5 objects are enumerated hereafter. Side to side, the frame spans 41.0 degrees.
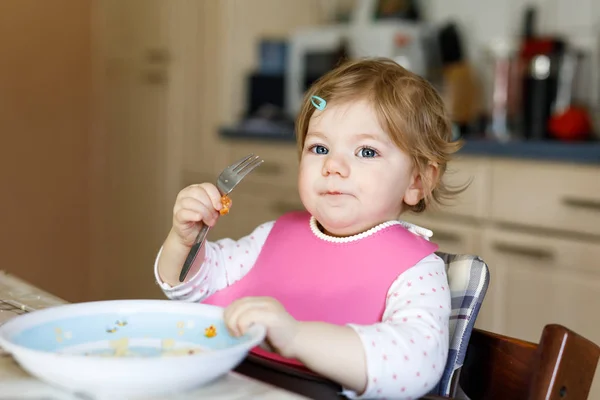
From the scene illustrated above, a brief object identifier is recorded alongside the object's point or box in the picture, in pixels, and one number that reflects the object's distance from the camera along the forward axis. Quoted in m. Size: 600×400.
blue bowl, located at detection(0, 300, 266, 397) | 0.63
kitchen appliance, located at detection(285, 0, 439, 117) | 2.95
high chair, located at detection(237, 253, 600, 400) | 0.82
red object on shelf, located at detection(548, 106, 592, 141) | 2.43
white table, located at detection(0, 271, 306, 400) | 0.66
